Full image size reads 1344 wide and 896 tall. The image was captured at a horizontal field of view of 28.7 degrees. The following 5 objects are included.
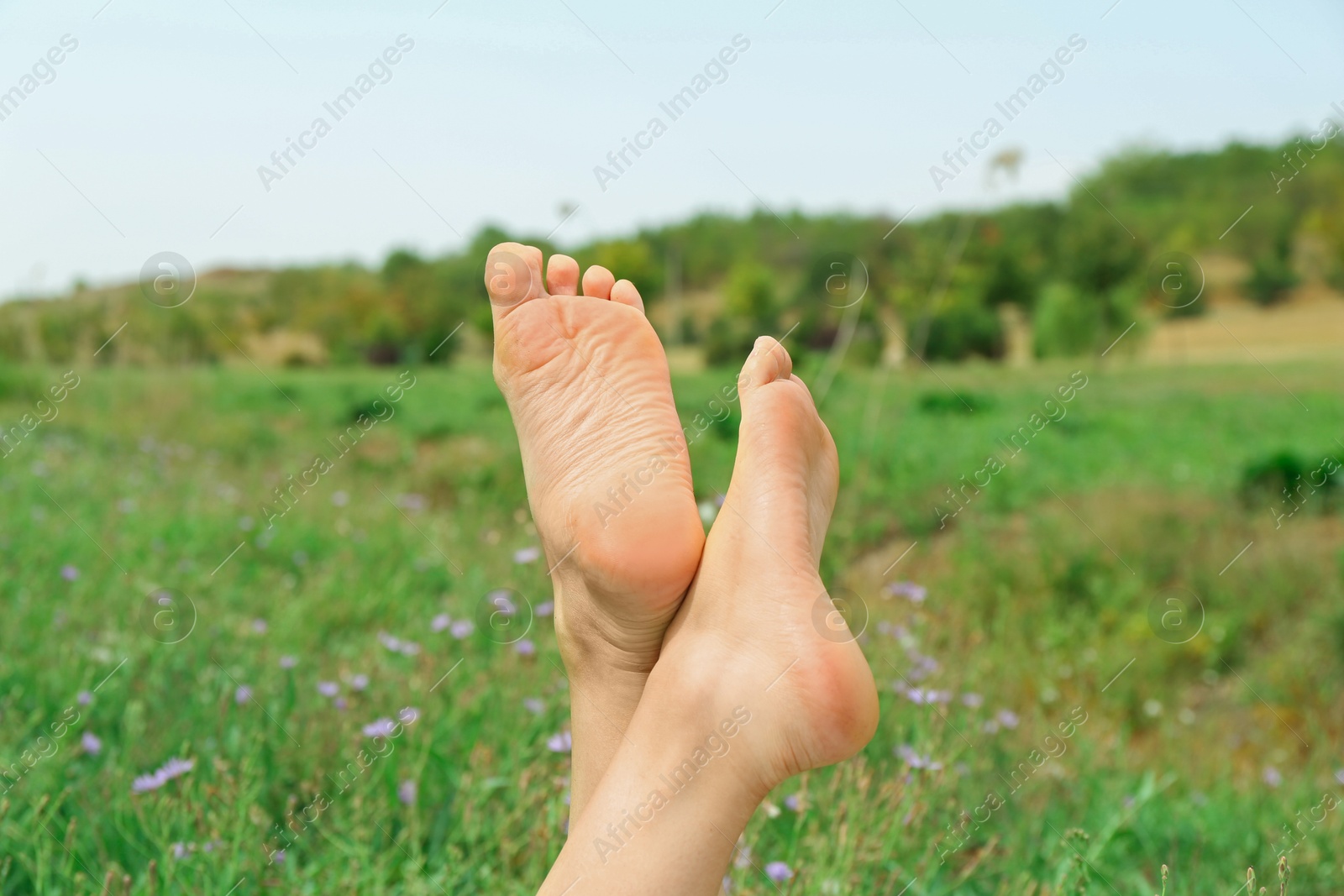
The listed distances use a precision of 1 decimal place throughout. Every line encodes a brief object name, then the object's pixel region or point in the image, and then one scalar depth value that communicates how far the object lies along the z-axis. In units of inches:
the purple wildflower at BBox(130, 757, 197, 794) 44.1
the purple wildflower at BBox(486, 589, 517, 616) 55.9
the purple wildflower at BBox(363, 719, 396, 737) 46.4
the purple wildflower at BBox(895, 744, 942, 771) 45.6
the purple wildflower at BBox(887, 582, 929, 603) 52.1
